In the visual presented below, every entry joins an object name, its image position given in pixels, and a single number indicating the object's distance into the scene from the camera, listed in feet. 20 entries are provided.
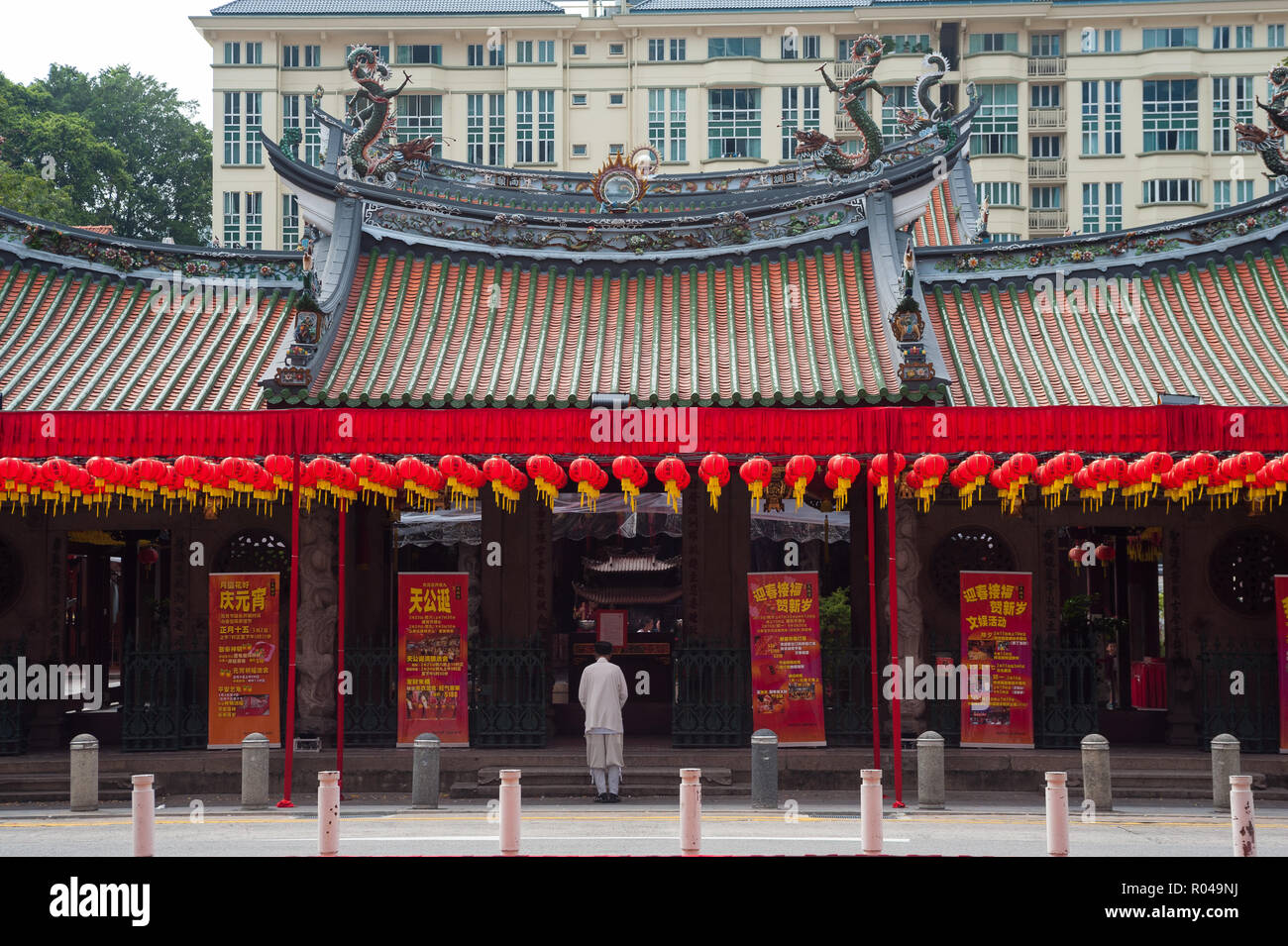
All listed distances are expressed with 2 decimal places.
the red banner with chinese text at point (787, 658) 58.65
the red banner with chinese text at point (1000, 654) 58.95
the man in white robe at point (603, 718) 53.67
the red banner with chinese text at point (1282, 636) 57.77
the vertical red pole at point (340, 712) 53.52
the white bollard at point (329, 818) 38.68
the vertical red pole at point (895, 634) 51.21
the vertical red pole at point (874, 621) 51.98
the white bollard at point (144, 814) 36.91
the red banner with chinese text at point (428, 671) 59.41
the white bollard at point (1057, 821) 38.67
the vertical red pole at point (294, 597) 52.42
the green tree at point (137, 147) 200.95
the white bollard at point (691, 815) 39.04
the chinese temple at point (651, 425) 54.65
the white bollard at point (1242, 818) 37.19
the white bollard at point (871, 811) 38.88
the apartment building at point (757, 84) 200.03
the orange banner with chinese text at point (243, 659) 59.52
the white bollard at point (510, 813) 39.22
